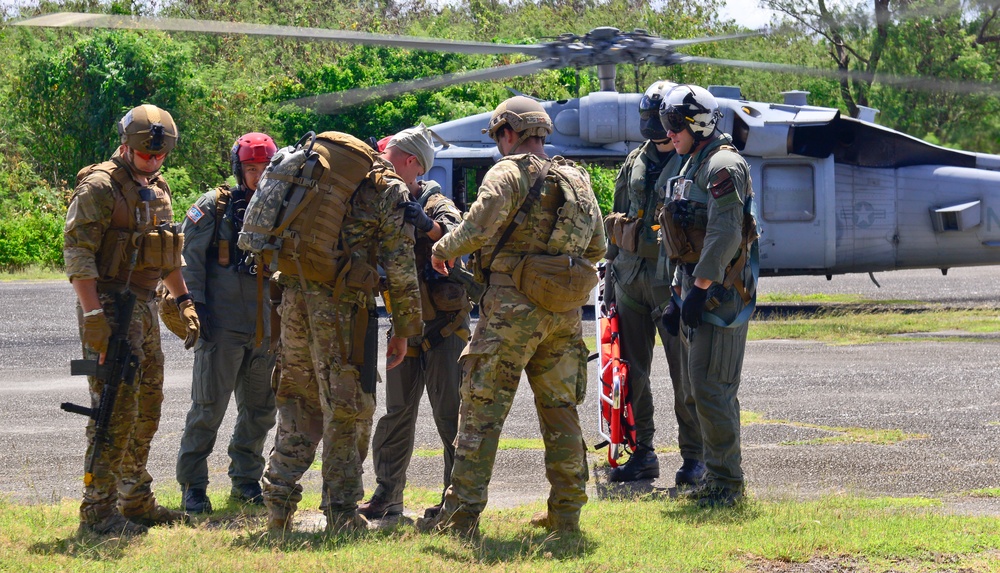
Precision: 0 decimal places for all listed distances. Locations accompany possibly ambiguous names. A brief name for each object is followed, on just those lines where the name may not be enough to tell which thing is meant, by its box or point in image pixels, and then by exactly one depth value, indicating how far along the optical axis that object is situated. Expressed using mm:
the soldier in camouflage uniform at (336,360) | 10055
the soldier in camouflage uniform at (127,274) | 10062
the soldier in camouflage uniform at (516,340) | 10000
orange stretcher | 12781
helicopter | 27156
